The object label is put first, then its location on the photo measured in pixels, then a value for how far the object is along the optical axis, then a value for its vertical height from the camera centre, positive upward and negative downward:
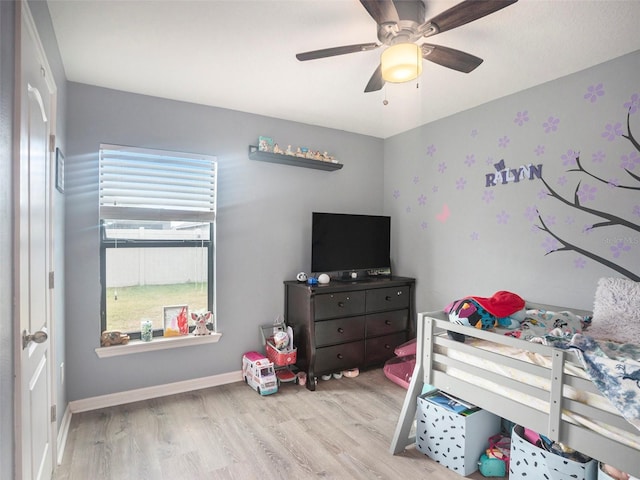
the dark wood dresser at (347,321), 3.21 -0.80
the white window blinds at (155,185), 2.84 +0.43
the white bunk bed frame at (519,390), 1.50 -0.79
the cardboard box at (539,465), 1.67 -1.09
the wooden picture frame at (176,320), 3.08 -0.72
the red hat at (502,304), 2.09 -0.39
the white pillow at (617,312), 2.06 -0.44
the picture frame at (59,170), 2.18 +0.41
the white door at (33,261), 1.28 -0.10
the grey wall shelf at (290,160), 3.31 +0.73
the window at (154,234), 2.87 +0.02
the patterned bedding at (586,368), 1.39 -0.58
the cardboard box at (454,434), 2.04 -1.16
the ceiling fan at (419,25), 1.53 +0.99
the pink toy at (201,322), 3.12 -0.74
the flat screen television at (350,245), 3.47 -0.08
